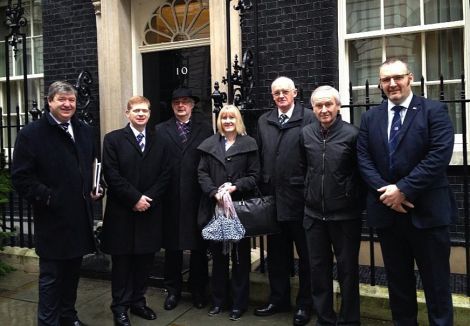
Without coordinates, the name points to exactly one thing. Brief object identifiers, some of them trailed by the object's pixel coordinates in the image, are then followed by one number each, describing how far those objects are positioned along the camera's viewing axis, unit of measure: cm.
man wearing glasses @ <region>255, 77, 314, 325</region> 393
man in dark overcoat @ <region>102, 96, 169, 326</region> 402
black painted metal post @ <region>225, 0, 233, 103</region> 486
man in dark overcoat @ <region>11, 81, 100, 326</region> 364
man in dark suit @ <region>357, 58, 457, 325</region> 313
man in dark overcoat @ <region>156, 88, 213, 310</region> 433
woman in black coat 405
